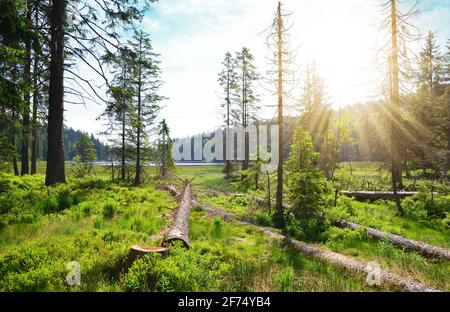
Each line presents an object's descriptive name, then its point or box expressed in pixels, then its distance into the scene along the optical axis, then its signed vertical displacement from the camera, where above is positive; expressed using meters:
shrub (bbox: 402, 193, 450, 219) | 12.70 -2.33
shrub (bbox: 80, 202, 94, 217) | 9.37 -1.75
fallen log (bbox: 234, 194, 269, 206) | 15.03 -2.49
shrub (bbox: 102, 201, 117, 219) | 9.41 -1.80
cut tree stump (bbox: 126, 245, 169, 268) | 5.10 -1.79
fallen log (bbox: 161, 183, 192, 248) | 6.67 -1.99
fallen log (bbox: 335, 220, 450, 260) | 7.36 -2.54
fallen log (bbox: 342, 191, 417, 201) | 16.79 -2.29
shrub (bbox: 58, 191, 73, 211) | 9.70 -1.57
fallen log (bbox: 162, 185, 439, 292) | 4.84 -2.35
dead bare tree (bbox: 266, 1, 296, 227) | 13.52 +4.48
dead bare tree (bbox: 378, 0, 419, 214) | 14.79 +5.43
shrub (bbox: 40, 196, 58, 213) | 9.13 -1.58
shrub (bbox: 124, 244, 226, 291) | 4.36 -1.99
